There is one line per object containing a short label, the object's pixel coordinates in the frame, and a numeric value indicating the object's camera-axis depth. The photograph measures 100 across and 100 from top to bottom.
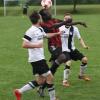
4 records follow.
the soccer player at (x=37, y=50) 8.94
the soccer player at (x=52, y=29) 10.13
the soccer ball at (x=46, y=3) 11.25
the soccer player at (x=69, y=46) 11.50
